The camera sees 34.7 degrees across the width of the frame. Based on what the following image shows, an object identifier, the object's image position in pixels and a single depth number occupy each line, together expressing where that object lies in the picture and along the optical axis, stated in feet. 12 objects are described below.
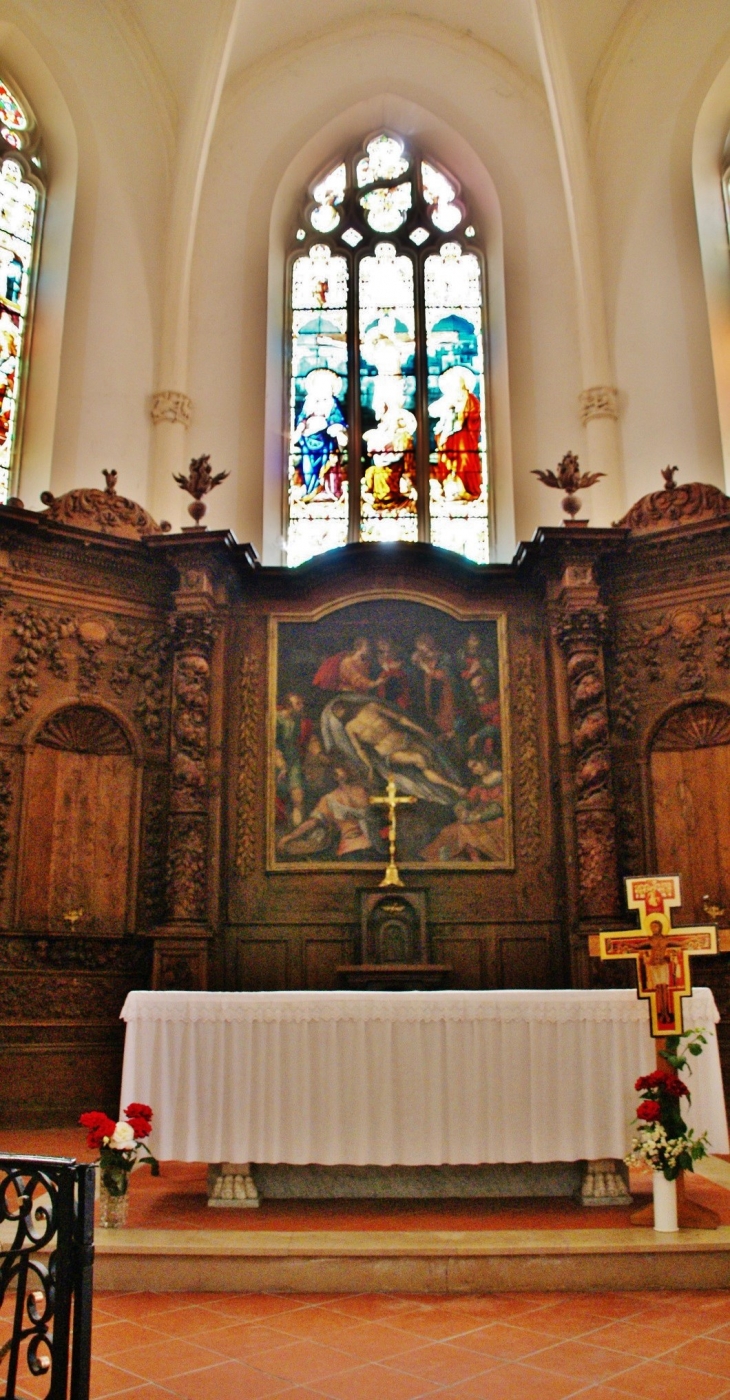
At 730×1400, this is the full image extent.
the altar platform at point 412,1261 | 18.47
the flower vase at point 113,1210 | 20.71
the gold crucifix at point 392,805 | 35.32
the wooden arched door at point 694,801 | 34.76
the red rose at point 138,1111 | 21.61
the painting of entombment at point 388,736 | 36.27
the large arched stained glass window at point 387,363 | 44.32
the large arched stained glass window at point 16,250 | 40.75
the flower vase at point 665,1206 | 19.97
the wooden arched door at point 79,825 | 34.63
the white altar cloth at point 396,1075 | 22.41
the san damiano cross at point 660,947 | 21.93
